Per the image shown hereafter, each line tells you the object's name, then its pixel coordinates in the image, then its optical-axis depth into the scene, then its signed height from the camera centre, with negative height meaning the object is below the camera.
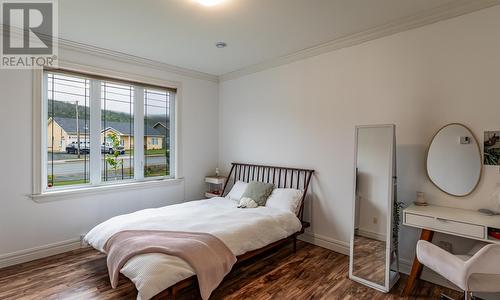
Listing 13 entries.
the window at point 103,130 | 3.34 +0.23
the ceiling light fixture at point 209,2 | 2.37 +1.35
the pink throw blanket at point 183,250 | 2.14 -0.91
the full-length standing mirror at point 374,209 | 2.52 -0.62
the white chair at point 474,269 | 1.70 -0.83
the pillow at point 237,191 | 4.02 -0.69
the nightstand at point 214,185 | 4.60 -0.73
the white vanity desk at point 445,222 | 2.05 -0.62
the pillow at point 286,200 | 3.45 -0.72
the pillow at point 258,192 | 3.65 -0.65
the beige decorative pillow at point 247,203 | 3.56 -0.78
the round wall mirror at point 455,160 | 2.41 -0.11
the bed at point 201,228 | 1.99 -0.88
